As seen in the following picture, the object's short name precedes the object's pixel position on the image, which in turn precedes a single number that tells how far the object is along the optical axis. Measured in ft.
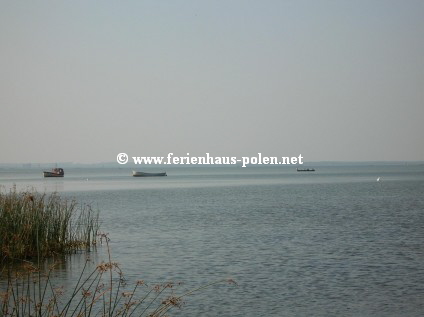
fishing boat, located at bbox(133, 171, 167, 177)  592.60
